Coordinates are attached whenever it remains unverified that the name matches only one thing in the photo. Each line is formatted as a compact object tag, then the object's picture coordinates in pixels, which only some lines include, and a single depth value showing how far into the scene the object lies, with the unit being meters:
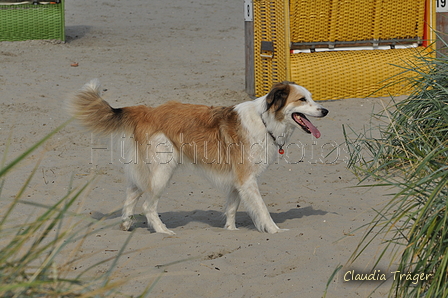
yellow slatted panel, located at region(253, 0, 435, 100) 19.12
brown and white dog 10.92
